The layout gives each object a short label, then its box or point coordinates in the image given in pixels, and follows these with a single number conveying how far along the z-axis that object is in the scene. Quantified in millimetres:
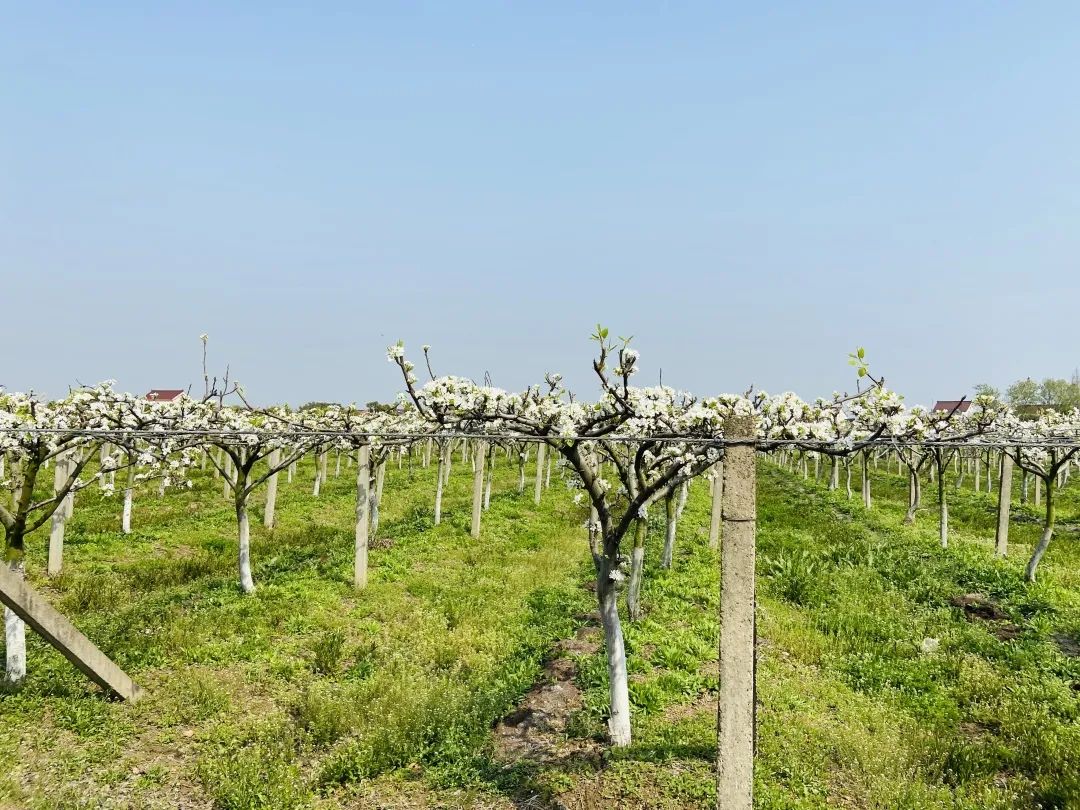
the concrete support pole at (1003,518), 19266
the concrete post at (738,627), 5527
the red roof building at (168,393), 82119
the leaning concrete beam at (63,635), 7855
